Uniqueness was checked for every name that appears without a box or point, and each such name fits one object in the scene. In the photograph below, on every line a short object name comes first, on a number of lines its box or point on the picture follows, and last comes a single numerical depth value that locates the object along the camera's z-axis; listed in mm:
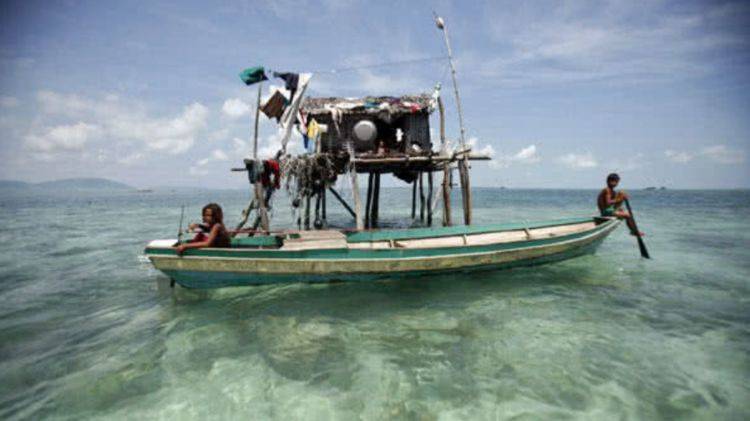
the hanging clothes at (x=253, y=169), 10769
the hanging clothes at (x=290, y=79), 11688
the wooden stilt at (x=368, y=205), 22167
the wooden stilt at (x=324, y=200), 19633
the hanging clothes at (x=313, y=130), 14039
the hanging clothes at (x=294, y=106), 11734
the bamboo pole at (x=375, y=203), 22031
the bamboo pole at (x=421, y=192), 21219
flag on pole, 10914
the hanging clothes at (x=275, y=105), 11836
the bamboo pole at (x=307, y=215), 17862
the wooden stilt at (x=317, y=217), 20766
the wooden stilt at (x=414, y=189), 21428
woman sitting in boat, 8484
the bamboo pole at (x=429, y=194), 20391
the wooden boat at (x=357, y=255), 8695
